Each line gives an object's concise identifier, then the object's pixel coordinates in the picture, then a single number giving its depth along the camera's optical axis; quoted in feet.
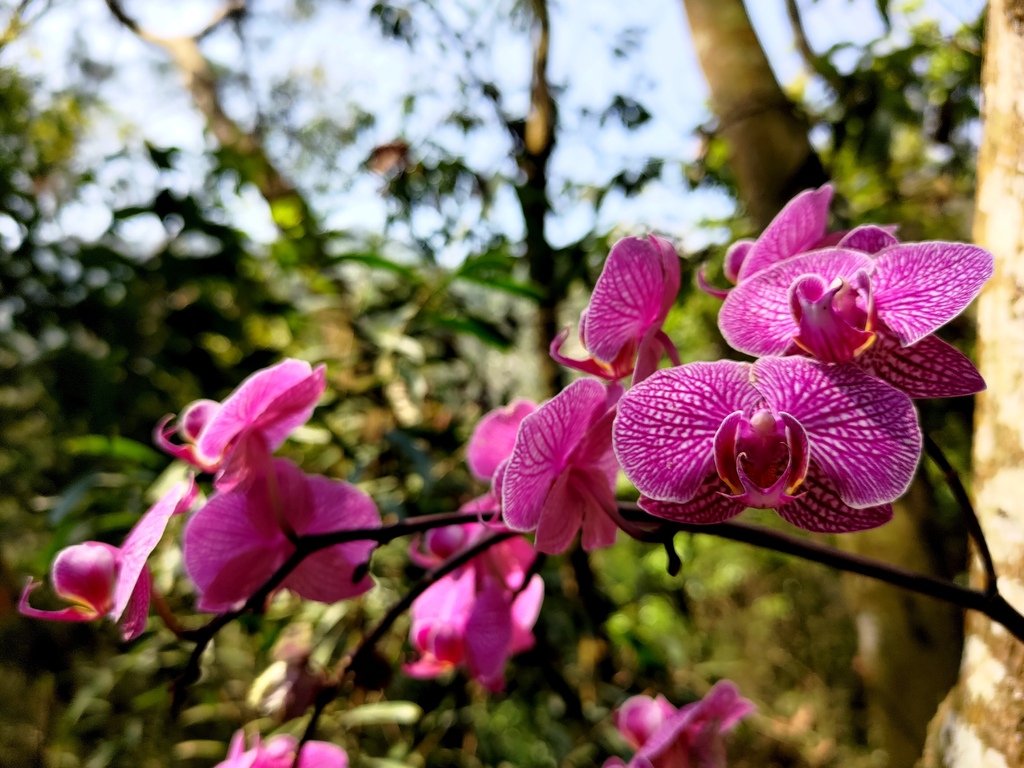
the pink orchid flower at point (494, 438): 1.15
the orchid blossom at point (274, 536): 0.99
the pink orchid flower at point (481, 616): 1.16
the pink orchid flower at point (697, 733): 1.02
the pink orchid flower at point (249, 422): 0.94
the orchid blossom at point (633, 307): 0.80
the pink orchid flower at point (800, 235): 0.84
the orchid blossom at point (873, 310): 0.68
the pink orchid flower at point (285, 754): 1.10
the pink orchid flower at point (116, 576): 0.88
